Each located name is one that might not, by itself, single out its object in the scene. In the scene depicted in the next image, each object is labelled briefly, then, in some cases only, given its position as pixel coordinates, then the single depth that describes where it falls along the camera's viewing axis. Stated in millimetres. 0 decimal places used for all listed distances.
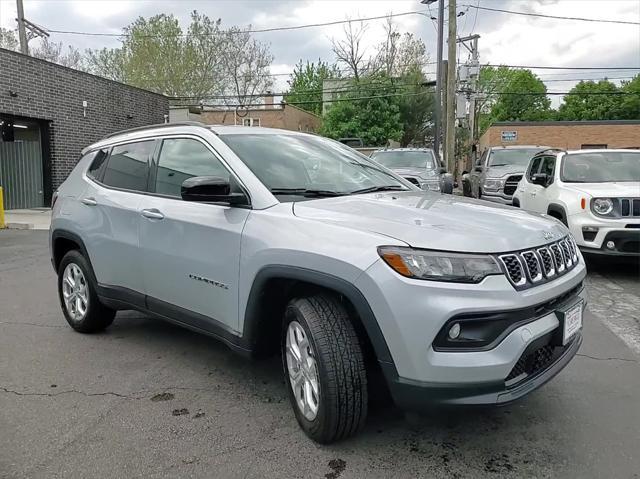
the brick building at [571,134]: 32706
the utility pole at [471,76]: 25938
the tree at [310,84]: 52094
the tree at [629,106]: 53406
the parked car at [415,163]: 11852
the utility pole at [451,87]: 18156
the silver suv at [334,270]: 2480
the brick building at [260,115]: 36438
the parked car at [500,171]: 13586
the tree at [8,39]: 41500
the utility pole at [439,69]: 24719
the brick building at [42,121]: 15273
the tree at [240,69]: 40188
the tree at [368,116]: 35031
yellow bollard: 12883
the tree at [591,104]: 55219
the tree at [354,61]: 42812
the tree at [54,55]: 41156
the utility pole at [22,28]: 23406
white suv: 6641
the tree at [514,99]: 64000
